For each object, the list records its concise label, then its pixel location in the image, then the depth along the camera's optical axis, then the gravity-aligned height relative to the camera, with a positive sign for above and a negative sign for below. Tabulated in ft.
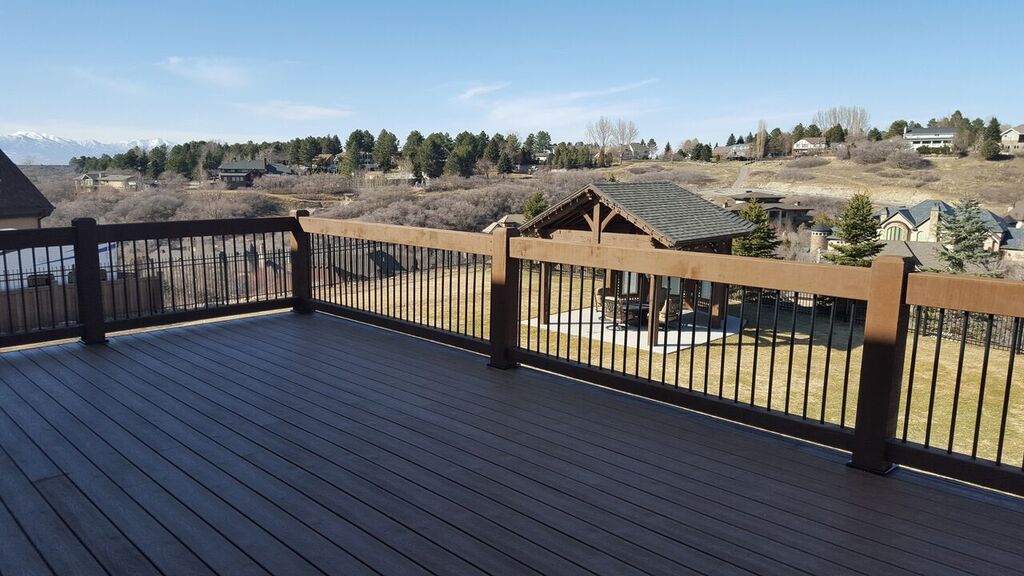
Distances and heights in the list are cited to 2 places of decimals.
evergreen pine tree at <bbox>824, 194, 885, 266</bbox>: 75.56 -4.41
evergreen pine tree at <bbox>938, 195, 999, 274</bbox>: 87.76 -5.79
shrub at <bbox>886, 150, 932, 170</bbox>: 190.70 +11.68
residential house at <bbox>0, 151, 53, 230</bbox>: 52.47 -1.74
